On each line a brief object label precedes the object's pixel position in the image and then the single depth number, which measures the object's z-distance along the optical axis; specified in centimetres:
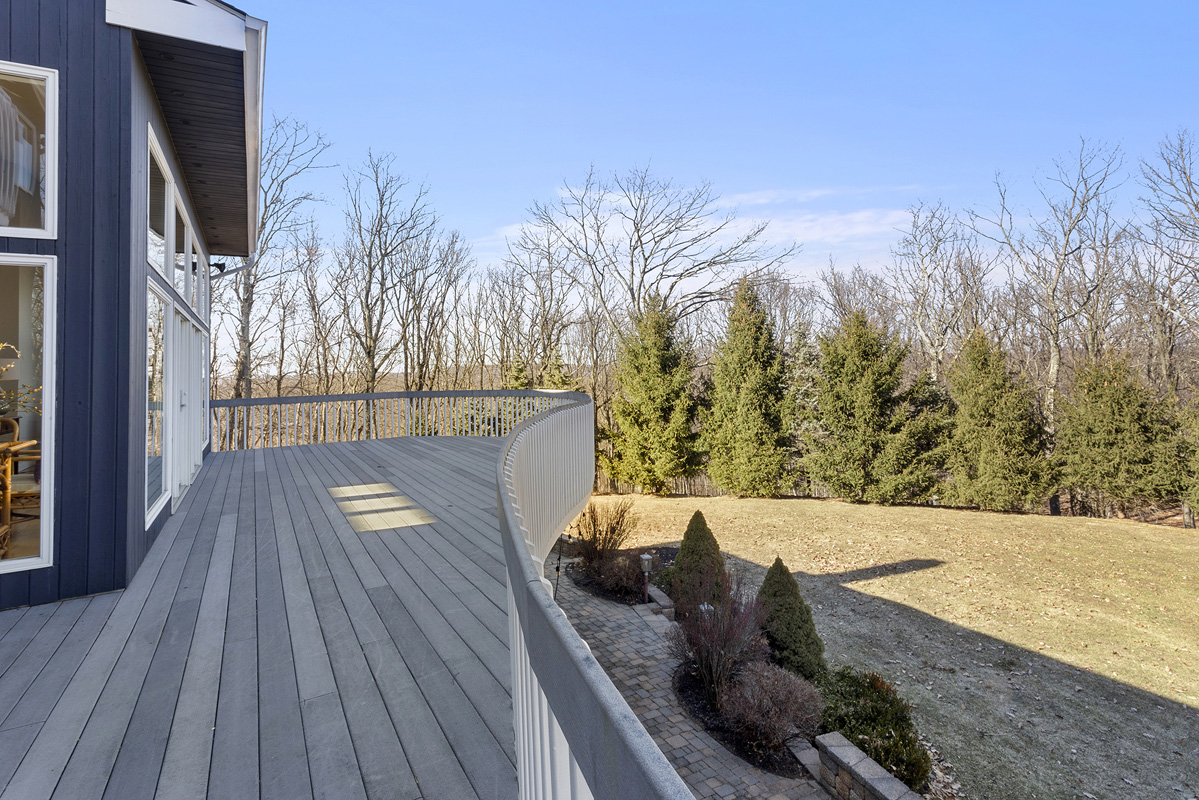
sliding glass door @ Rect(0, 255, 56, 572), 315
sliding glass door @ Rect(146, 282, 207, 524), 425
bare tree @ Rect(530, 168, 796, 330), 2253
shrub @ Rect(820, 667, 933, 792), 534
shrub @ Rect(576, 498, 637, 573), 1078
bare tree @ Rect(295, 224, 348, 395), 2133
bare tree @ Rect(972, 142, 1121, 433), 1936
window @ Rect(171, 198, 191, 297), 571
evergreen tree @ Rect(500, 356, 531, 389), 2056
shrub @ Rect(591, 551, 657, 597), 999
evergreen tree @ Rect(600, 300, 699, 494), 1909
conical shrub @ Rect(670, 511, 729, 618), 802
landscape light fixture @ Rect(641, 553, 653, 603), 990
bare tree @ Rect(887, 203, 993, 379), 2266
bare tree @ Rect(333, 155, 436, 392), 2100
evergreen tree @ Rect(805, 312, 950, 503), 1597
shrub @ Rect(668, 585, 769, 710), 664
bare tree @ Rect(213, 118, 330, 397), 1836
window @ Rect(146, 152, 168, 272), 425
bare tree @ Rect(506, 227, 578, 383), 2464
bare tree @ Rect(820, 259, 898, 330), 2516
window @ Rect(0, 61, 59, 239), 318
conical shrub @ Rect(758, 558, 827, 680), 732
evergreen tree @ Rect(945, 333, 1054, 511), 1497
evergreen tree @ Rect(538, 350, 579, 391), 2097
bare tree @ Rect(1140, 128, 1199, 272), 1617
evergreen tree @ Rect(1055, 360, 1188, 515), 1376
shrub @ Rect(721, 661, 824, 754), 583
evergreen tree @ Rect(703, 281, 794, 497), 1748
